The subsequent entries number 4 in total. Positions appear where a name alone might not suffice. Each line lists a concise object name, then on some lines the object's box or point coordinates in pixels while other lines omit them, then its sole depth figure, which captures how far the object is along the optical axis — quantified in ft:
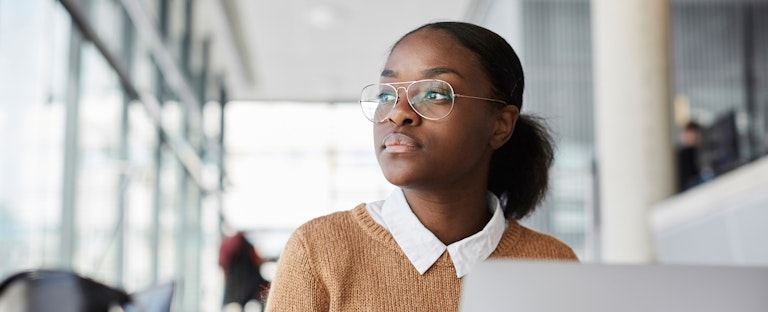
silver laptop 2.42
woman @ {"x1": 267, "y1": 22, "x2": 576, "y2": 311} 4.13
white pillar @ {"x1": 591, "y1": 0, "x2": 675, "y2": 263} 17.31
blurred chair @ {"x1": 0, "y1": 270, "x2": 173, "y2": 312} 2.37
